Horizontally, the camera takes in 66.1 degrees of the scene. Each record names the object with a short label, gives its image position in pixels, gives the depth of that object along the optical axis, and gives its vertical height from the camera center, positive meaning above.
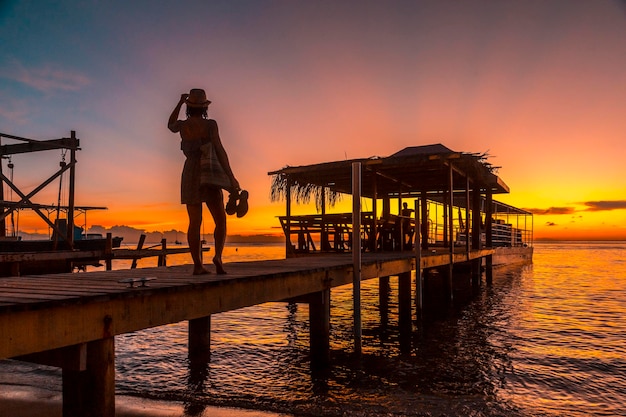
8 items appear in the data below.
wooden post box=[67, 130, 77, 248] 14.09 +1.43
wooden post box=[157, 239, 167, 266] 20.01 -1.26
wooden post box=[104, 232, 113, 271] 16.36 -0.73
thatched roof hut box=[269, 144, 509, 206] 15.19 +1.97
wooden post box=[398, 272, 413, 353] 12.75 -2.05
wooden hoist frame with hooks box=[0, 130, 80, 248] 12.97 +1.90
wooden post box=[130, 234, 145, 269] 20.22 -0.74
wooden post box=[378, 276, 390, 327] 16.05 -2.35
